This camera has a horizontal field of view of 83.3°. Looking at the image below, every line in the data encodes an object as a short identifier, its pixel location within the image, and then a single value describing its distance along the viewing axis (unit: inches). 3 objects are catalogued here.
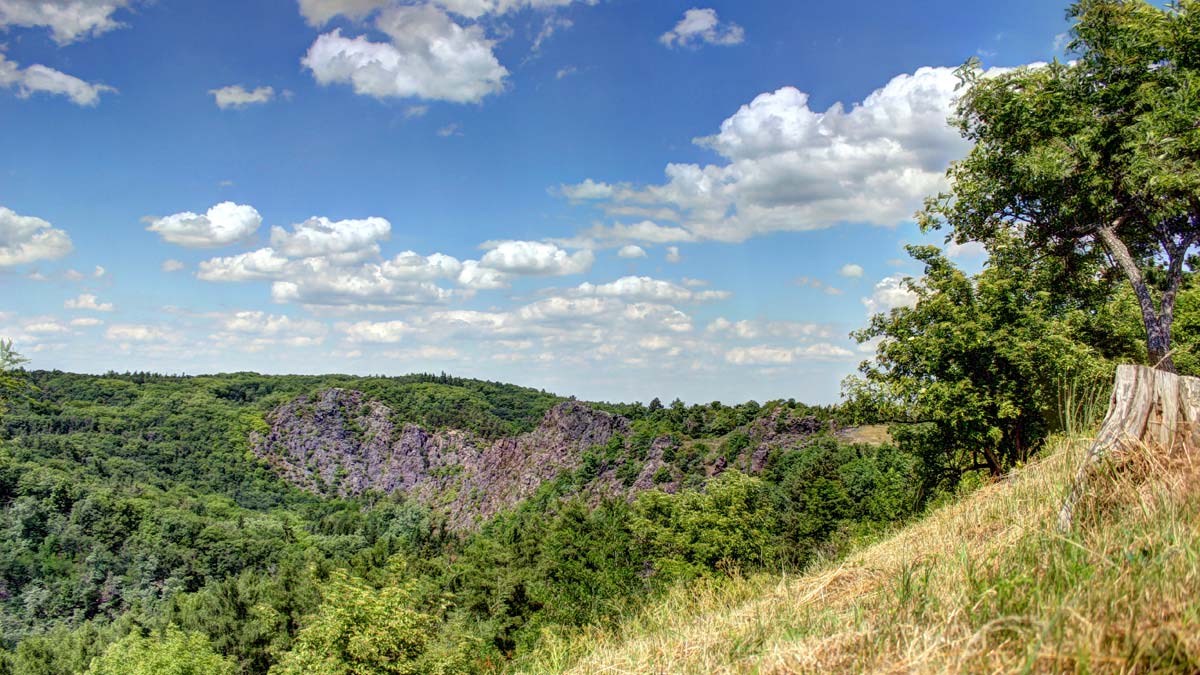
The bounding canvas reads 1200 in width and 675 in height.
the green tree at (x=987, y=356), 589.6
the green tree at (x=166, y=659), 1545.3
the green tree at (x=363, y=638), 956.0
